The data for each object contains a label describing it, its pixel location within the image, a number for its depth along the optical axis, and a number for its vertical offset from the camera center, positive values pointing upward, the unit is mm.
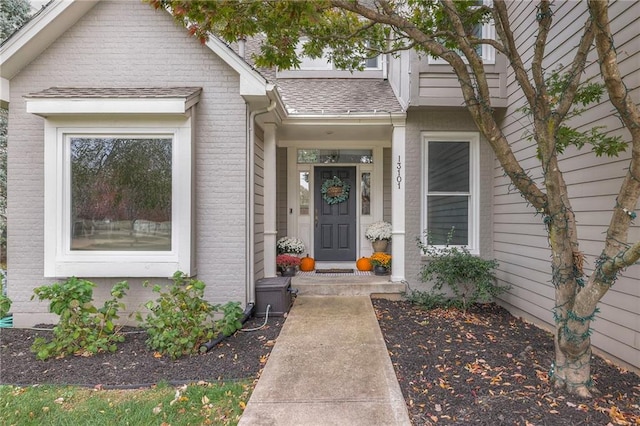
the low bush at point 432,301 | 5000 -1269
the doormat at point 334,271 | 6512 -1088
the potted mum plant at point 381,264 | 5977 -869
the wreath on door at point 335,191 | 7062 +465
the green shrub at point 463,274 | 4801 -862
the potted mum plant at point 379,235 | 6566 -404
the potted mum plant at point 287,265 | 6062 -896
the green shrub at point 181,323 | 3412 -1111
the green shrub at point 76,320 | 3451 -1099
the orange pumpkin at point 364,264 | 6613 -969
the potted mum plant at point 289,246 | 6574 -618
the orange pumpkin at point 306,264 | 6664 -974
